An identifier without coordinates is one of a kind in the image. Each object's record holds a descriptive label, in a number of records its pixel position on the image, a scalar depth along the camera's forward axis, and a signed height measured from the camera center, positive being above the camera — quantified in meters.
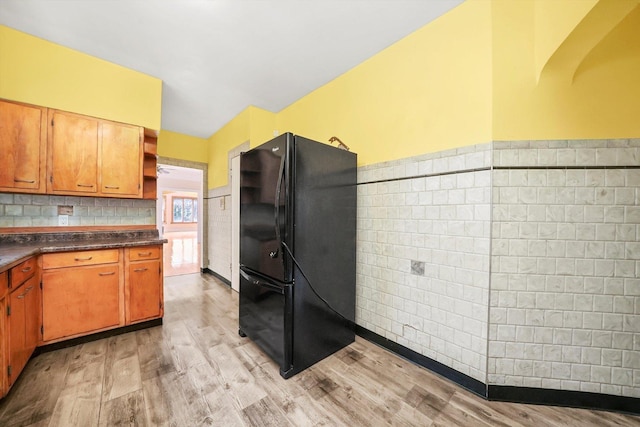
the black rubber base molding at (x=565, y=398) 1.48 -1.22
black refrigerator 1.77 -0.33
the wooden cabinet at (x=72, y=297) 1.54 -0.78
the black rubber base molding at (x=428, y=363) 1.63 -1.23
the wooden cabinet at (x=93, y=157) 2.24 +0.55
